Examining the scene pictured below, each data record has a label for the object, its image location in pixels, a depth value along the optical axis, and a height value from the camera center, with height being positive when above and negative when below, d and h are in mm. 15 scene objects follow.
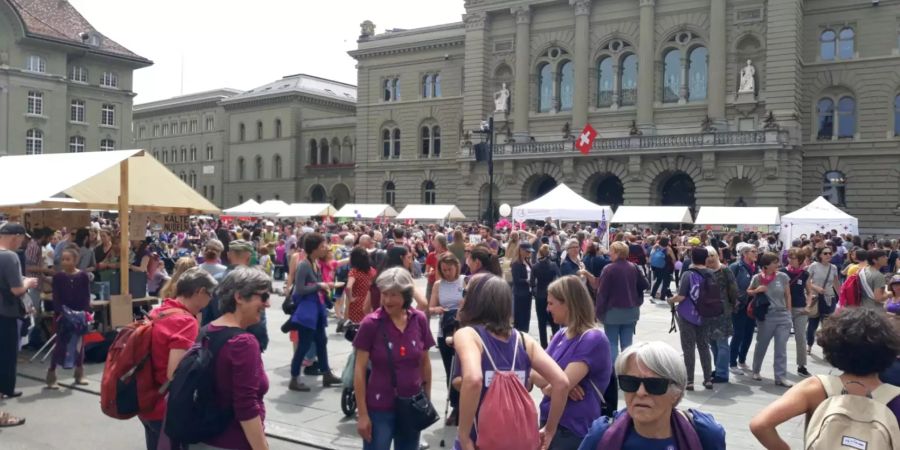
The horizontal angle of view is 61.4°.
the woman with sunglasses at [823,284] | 12547 -1015
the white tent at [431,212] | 35781 +254
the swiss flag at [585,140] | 39281 +4174
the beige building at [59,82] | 52875 +9693
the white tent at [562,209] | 24719 +340
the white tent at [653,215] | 29734 +245
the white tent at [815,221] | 24219 +58
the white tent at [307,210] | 37519 +301
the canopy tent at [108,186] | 9992 +392
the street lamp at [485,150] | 25641 +2354
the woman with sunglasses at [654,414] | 2859 -733
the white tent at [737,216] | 28619 +247
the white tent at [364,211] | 38438 +295
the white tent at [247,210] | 39562 +266
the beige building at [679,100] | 38500 +6871
